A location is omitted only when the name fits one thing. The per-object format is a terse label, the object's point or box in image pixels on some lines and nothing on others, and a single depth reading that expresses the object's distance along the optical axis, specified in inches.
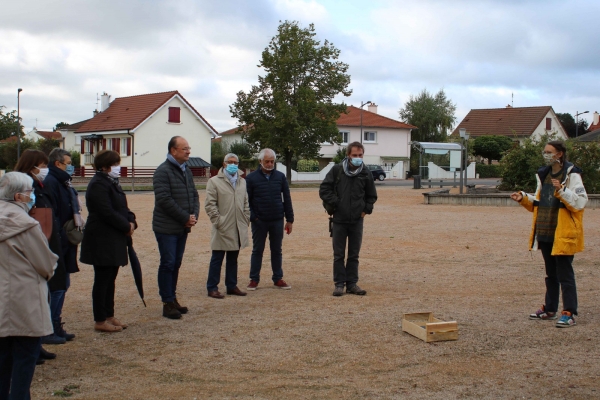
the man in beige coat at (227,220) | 325.7
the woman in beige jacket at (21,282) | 158.7
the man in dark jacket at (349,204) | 330.3
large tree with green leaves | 1851.6
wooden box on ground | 237.0
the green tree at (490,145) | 2518.0
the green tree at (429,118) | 2979.8
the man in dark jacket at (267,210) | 344.5
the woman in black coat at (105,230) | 253.0
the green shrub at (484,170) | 2455.7
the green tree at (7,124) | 2440.9
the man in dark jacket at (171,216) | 281.0
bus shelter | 1288.1
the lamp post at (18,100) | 2162.6
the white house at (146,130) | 2079.2
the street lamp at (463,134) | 1140.1
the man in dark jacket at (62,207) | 239.5
